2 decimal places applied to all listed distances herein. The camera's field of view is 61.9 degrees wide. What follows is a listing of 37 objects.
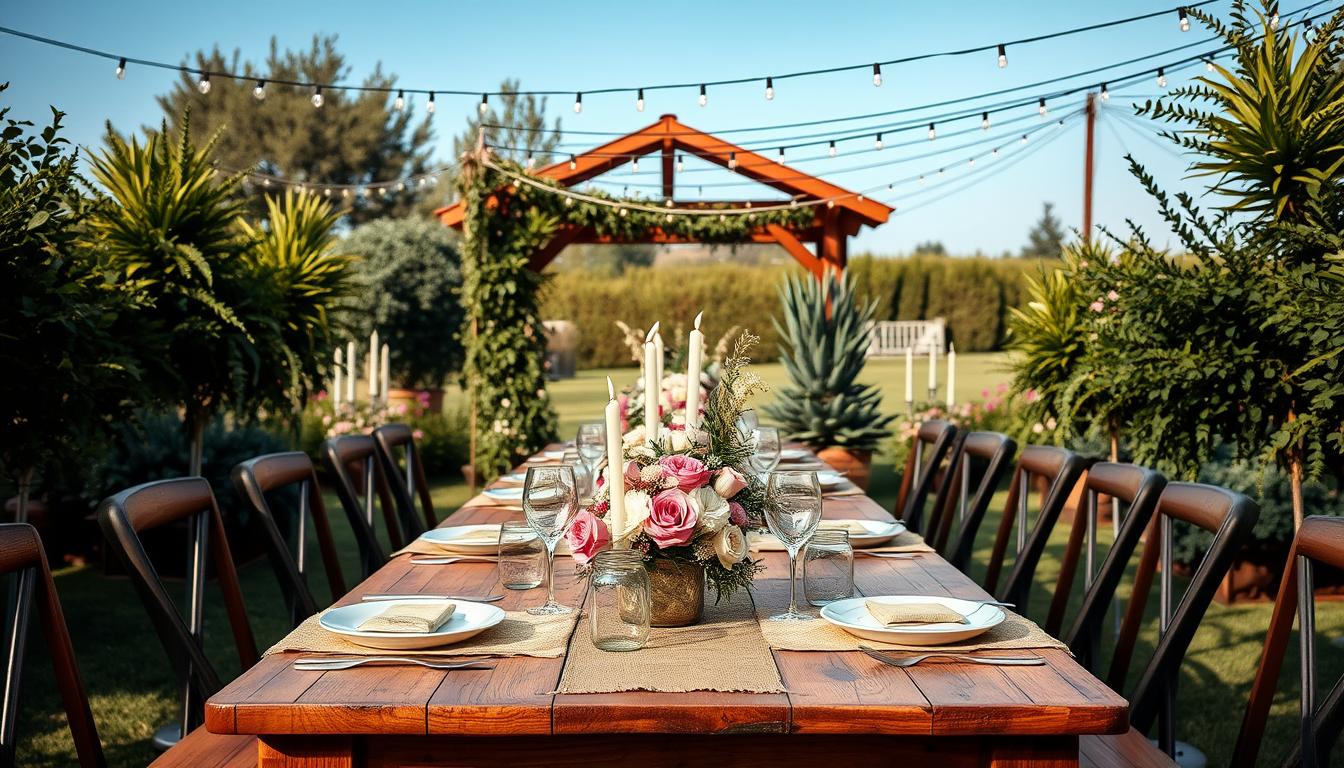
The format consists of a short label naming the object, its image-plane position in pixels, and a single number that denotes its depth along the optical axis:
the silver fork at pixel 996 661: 1.59
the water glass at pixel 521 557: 2.11
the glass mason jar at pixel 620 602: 1.65
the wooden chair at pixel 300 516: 2.51
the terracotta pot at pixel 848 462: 8.57
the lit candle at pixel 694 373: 1.88
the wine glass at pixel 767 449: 2.94
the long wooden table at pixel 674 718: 1.39
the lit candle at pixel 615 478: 1.73
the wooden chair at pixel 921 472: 3.98
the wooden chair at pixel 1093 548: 2.34
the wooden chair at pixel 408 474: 3.73
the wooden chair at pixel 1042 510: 2.77
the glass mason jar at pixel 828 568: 1.96
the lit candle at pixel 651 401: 1.87
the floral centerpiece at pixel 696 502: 1.72
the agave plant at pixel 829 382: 8.80
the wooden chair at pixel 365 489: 3.13
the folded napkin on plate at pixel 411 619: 1.69
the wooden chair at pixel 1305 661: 1.61
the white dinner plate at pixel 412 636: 1.66
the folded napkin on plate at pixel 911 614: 1.74
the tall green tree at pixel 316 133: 27.59
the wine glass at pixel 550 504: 1.89
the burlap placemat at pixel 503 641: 1.66
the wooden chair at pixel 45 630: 1.68
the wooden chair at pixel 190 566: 1.93
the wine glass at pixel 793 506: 1.84
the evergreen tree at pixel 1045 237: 56.95
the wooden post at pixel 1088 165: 12.95
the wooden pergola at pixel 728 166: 9.48
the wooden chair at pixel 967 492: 3.29
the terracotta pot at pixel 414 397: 11.74
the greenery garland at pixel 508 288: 9.14
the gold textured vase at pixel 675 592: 1.81
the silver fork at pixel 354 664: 1.57
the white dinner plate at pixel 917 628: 1.68
